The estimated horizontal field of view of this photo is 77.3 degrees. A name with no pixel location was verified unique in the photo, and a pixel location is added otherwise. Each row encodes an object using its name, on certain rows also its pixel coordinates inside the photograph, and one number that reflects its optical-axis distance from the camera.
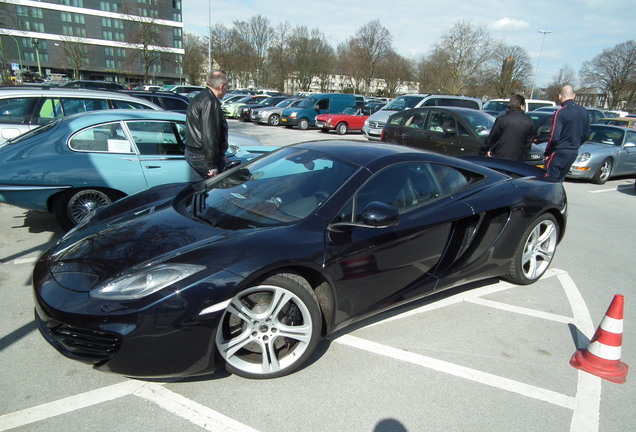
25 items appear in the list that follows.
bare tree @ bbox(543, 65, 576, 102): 67.82
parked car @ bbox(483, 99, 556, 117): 19.59
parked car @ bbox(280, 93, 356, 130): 18.91
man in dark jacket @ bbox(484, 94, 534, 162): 5.93
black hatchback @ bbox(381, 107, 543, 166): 8.29
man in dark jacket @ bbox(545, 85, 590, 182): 5.88
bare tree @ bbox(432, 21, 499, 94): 45.09
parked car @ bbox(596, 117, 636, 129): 15.98
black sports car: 2.08
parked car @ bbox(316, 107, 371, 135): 18.14
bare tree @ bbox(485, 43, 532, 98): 47.97
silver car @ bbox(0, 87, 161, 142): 5.99
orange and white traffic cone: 2.55
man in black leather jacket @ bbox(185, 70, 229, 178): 4.30
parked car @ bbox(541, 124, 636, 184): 9.79
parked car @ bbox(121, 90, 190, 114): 10.06
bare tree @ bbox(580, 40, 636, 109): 51.44
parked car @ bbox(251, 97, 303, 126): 20.22
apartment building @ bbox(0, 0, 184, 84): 70.69
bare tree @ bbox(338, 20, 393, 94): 59.47
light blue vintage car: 4.21
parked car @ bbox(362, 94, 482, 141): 14.23
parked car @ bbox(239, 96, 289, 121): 21.56
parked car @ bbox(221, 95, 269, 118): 22.64
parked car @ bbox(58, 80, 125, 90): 20.23
